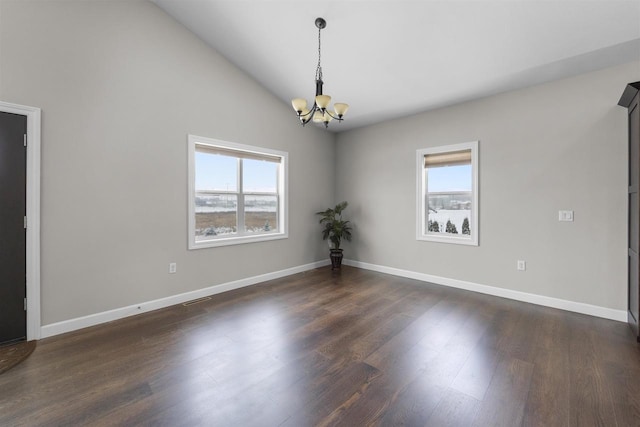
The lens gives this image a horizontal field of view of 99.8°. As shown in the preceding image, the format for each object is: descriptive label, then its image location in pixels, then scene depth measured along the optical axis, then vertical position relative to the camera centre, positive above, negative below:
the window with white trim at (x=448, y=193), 3.93 +0.31
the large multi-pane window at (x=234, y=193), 3.75 +0.28
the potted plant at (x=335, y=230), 5.12 -0.34
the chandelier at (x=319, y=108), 2.55 +1.04
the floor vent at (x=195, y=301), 3.42 -1.18
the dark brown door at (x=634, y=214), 2.51 +0.01
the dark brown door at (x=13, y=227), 2.38 -0.16
